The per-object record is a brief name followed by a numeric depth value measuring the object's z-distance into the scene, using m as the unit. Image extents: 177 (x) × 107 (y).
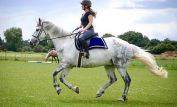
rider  13.91
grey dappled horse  14.06
